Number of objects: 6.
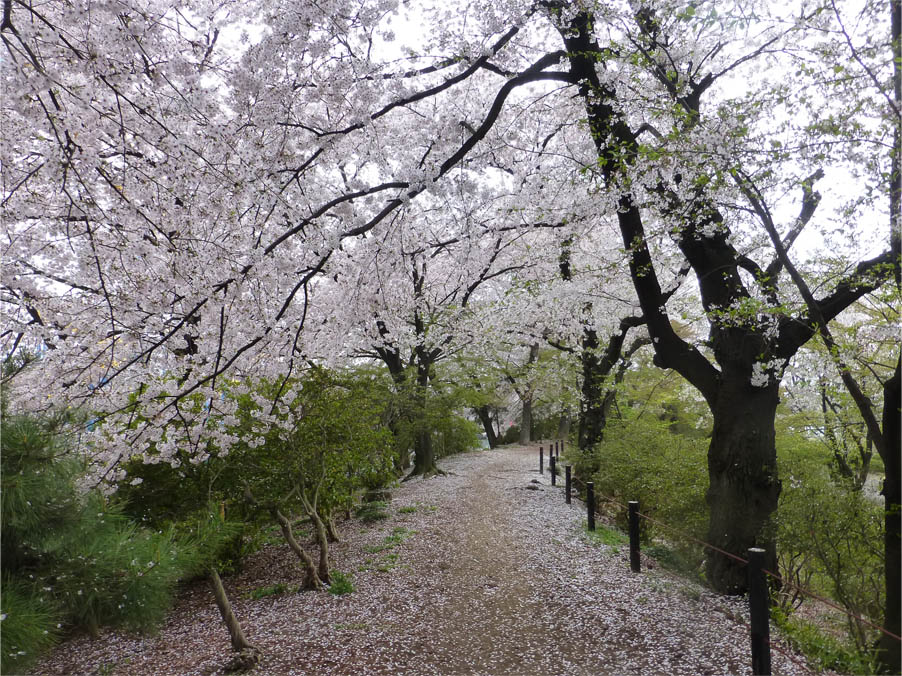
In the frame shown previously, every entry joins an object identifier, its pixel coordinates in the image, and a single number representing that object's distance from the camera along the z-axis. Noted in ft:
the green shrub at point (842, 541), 13.37
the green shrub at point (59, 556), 6.68
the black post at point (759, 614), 10.87
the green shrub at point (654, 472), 19.74
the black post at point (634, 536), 18.53
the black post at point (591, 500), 24.94
